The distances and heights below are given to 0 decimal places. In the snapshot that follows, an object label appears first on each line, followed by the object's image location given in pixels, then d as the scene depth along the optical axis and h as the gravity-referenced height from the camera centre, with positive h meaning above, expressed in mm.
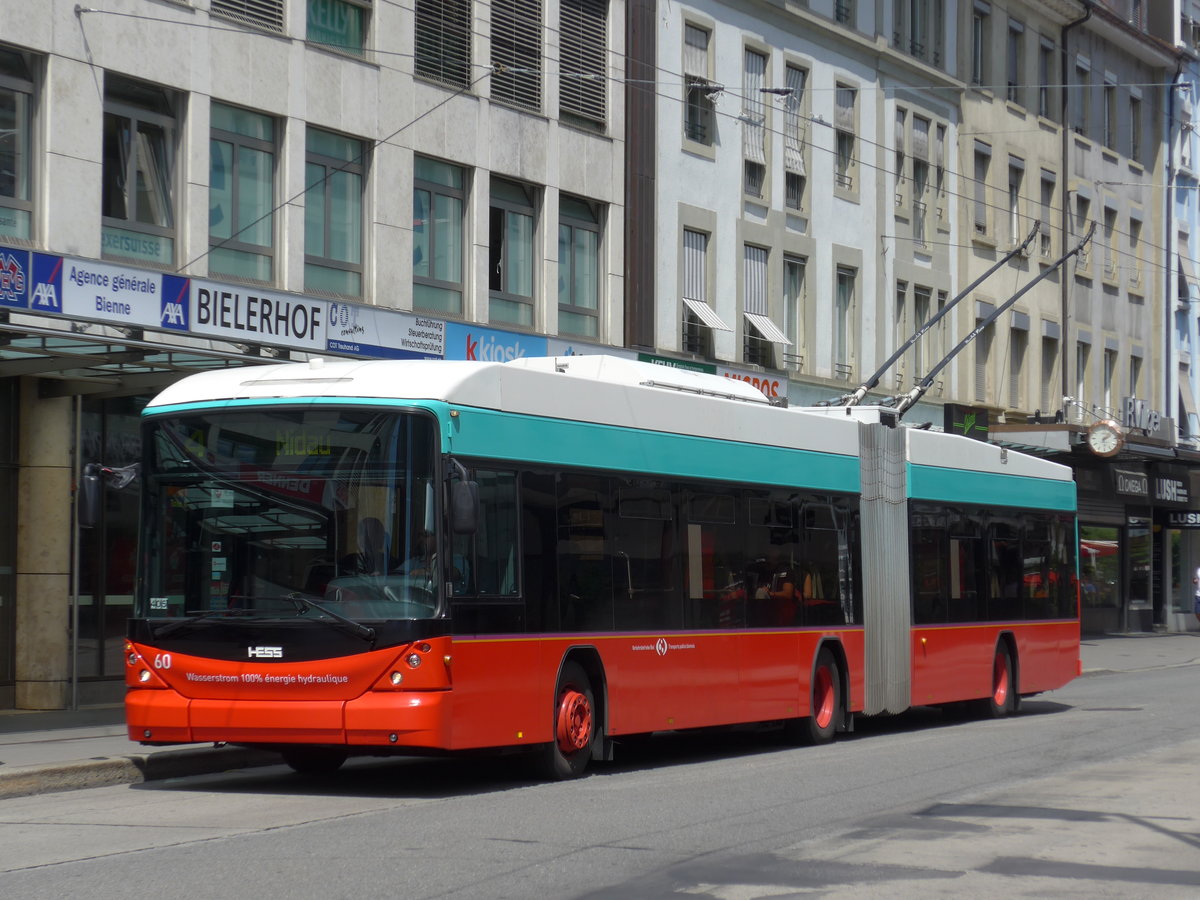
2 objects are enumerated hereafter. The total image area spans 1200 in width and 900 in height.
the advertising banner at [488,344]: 24984 +2779
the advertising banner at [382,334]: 22562 +2659
